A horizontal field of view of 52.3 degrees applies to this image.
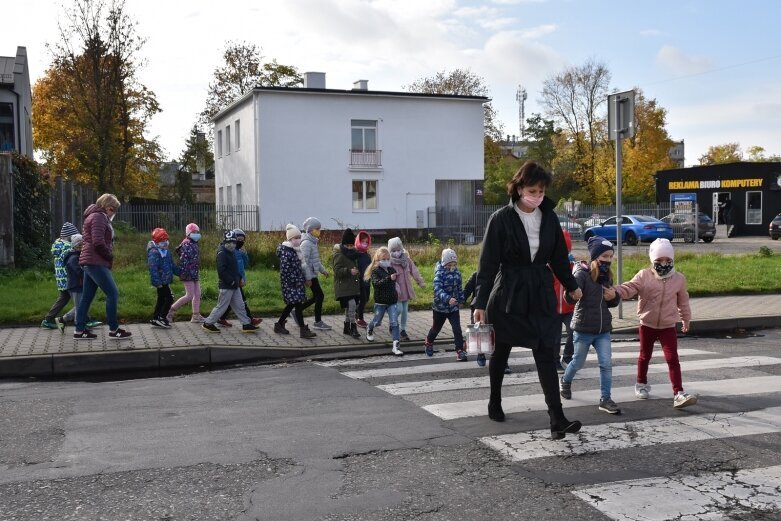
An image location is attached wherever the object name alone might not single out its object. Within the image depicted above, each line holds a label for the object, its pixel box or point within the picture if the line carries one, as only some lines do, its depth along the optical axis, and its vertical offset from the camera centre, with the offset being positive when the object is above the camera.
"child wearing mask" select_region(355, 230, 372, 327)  11.15 -0.45
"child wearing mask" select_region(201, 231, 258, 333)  10.95 -0.80
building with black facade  46.19 +1.94
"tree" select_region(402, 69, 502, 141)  62.94 +11.43
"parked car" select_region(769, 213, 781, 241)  39.66 -0.34
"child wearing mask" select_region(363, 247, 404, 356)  10.14 -0.67
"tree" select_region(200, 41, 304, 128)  56.91 +11.24
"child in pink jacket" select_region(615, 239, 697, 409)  6.79 -0.65
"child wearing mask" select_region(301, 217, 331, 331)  11.10 -0.45
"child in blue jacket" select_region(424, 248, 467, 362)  9.41 -0.76
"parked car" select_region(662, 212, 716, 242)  37.22 -0.10
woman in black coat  5.75 -0.34
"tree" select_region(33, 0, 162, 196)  39.50 +7.22
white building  40.03 +4.12
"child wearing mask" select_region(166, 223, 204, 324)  11.54 -0.53
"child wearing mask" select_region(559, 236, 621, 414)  6.80 -0.69
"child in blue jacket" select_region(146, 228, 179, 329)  11.23 -0.53
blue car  35.88 -0.22
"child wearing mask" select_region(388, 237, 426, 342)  10.37 -0.57
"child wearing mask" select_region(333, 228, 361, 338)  10.87 -0.67
